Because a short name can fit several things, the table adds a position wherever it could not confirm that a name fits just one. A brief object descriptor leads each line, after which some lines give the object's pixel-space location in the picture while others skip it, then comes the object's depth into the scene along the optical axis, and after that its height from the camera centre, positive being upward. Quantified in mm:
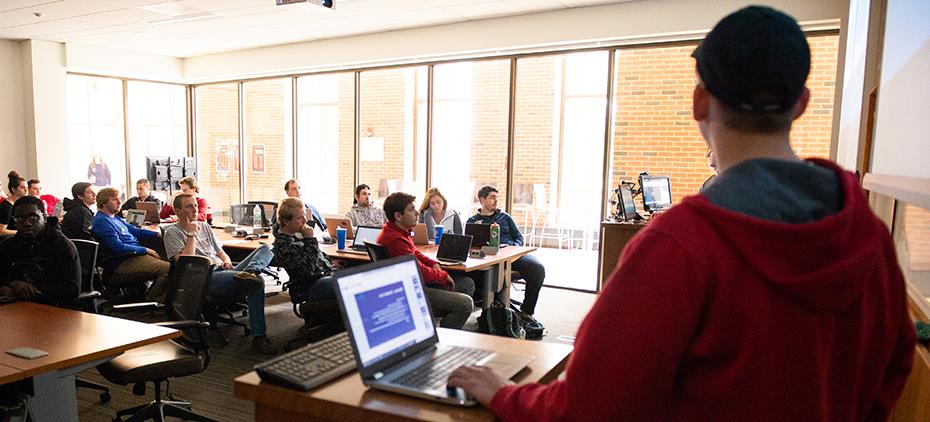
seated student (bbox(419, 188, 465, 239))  6086 -616
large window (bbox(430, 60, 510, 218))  7660 +337
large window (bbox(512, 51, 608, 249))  7168 +149
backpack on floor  4395 -1222
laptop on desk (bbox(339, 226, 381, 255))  5277 -744
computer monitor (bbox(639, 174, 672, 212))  6133 -340
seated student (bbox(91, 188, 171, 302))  5512 -982
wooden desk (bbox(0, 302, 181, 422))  2232 -805
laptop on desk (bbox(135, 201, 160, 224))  7426 -797
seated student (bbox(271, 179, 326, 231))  6861 -508
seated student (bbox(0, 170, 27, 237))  6183 -647
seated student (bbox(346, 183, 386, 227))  6535 -638
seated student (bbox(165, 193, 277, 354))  4672 -967
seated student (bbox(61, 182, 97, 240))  5746 -682
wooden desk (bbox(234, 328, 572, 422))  1329 -569
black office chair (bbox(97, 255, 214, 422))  2934 -1060
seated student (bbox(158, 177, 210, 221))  7521 -656
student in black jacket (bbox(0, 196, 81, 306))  3387 -645
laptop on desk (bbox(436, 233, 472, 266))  4742 -735
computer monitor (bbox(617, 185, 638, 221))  6016 -462
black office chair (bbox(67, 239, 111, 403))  3686 -904
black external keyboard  1452 -541
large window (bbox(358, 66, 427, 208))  8367 +307
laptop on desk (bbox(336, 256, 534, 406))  1454 -480
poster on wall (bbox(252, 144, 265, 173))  10039 -145
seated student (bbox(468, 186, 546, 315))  5797 -799
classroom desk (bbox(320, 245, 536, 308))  4910 -923
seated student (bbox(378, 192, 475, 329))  4293 -784
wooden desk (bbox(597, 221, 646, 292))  5906 -797
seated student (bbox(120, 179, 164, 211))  7945 -658
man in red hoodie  785 -157
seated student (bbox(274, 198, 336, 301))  4398 -725
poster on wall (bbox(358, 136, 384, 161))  8781 +56
